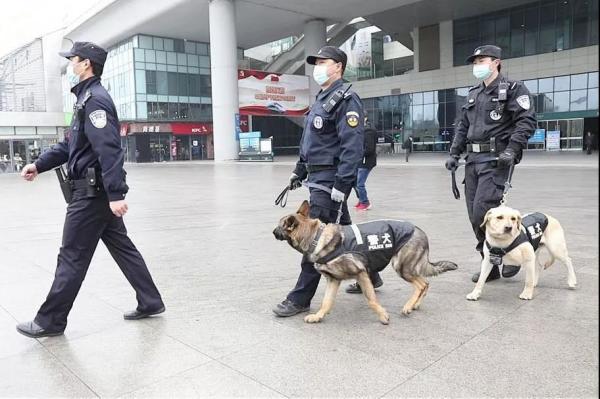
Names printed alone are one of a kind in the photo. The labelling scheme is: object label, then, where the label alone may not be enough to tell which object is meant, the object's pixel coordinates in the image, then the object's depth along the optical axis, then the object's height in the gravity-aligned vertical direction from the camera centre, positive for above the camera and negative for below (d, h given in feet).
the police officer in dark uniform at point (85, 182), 11.94 -0.54
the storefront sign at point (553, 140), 112.27 +2.45
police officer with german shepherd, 13.15 +0.31
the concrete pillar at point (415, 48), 145.28 +30.39
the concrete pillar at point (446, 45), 138.21 +29.58
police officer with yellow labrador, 15.31 +0.65
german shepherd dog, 12.41 -2.54
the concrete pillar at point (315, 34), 134.62 +32.19
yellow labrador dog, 13.57 -2.56
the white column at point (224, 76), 119.65 +19.66
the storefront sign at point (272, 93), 131.95 +17.19
